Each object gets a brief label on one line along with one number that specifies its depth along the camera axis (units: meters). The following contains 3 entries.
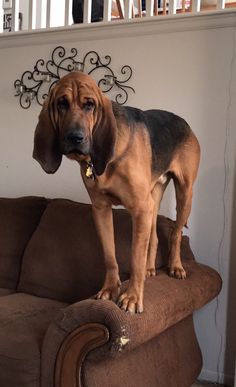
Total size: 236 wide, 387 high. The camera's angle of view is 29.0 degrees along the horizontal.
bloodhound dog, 1.41
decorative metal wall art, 2.65
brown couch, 1.45
